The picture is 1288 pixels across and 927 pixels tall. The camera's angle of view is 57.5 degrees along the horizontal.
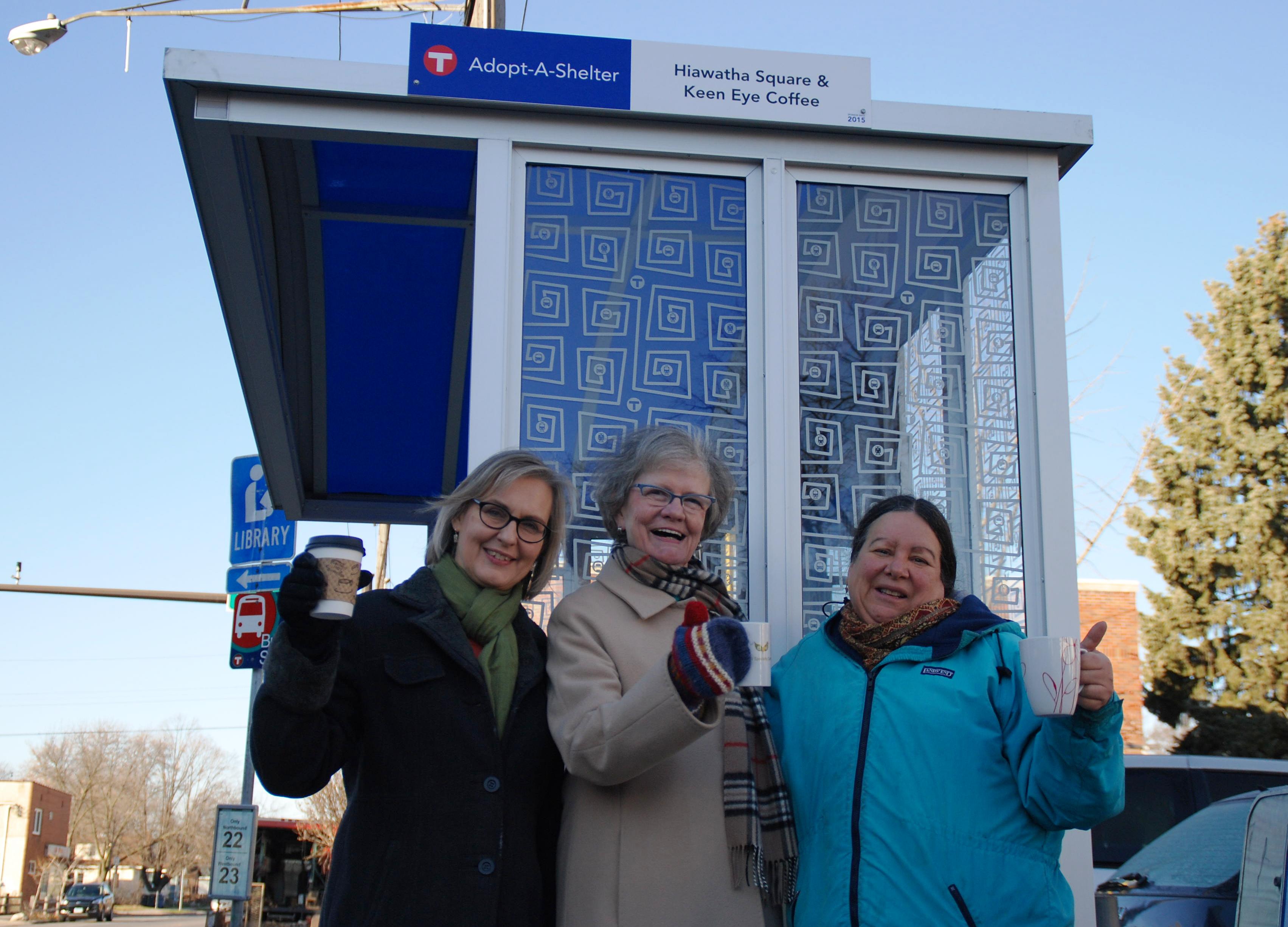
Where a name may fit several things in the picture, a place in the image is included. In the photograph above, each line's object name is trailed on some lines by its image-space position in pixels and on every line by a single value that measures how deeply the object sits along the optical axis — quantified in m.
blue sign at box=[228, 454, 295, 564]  8.38
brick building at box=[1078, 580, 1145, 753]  22.23
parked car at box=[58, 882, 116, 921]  50.28
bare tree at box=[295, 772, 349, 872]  20.81
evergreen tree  18.53
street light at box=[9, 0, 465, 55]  10.35
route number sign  8.02
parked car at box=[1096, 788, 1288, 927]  3.71
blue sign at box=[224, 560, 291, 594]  8.36
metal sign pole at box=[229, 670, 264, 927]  7.51
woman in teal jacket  2.41
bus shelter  3.56
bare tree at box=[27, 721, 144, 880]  79.50
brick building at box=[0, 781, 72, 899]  64.38
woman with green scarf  2.35
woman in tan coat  2.29
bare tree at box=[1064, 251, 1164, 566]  18.97
